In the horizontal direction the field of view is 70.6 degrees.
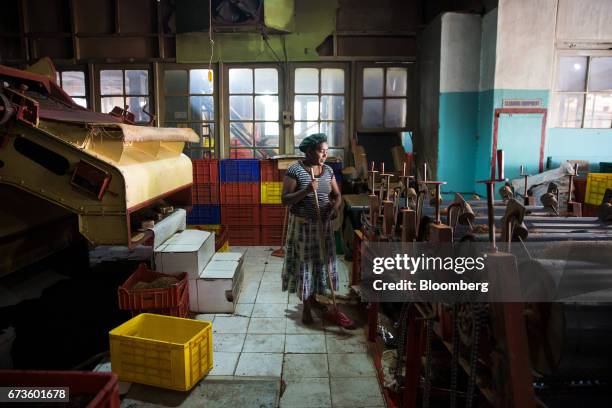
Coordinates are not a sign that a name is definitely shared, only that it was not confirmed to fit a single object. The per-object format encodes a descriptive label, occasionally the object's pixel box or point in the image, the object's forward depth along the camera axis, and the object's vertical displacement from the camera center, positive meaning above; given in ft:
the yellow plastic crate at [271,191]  23.30 -2.91
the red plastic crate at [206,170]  23.17 -1.78
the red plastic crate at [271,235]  23.79 -5.37
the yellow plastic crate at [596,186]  15.53 -1.75
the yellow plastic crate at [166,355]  9.90 -5.13
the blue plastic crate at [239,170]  23.17 -1.78
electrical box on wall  25.18 +1.08
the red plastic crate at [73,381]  7.04 -3.98
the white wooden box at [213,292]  14.62 -5.24
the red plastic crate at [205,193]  23.39 -3.04
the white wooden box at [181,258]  14.28 -3.98
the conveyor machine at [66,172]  10.61 -0.90
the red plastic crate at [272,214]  23.61 -4.19
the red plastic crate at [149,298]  12.10 -4.52
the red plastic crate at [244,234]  23.84 -5.33
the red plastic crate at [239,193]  23.35 -3.02
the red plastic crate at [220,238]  19.35 -4.64
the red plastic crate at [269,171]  23.16 -1.83
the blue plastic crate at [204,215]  23.58 -4.25
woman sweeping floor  13.08 -2.74
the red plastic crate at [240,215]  23.65 -4.26
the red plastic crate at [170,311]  12.36 -5.01
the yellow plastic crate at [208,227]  21.24 -4.52
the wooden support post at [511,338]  4.92 -2.30
